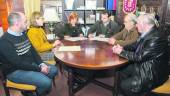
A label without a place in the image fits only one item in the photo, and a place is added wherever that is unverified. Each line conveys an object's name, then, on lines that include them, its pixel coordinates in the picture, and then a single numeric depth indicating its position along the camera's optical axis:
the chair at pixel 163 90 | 1.98
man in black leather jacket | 2.02
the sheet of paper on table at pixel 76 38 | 3.23
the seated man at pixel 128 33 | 2.86
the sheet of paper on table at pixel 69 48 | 2.57
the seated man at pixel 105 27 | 3.55
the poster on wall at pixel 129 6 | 3.71
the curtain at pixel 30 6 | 3.72
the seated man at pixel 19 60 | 2.05
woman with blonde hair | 2.59
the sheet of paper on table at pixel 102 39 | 3.14
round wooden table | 2.07
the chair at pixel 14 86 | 2.03
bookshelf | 4.30
